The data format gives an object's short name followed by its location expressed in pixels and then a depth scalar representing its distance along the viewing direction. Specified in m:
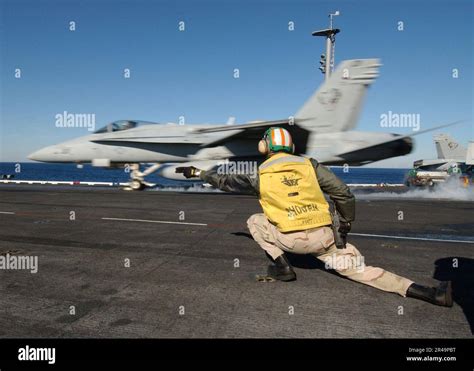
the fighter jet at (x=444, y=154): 41.62
